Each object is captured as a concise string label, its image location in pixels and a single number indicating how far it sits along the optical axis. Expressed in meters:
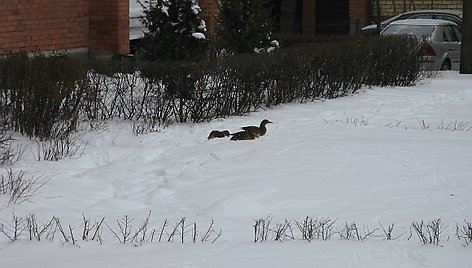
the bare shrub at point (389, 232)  10.13
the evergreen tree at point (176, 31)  22.51
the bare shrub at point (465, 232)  9.66
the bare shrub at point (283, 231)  10.07
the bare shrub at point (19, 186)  12.61
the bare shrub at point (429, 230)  9.63
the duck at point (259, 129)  17.26
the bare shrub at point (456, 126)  19.24
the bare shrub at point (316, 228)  10.04
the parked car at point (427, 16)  43.73
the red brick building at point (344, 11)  54.39
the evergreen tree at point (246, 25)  24.89
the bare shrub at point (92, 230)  10.28
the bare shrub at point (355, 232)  10.09
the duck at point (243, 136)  17.12
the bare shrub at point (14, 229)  10.43
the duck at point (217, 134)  17.47
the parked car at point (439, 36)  34.17
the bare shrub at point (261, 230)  10.10
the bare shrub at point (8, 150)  14.88
